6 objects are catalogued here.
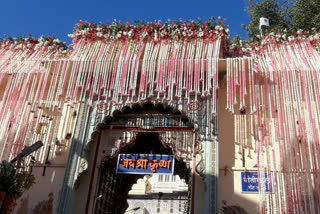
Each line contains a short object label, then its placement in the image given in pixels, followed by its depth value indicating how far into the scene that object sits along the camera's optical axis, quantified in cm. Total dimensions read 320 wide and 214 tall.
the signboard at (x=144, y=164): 711
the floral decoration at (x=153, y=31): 764
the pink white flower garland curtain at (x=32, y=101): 740
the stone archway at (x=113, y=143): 662
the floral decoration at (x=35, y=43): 816
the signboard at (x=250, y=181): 634
